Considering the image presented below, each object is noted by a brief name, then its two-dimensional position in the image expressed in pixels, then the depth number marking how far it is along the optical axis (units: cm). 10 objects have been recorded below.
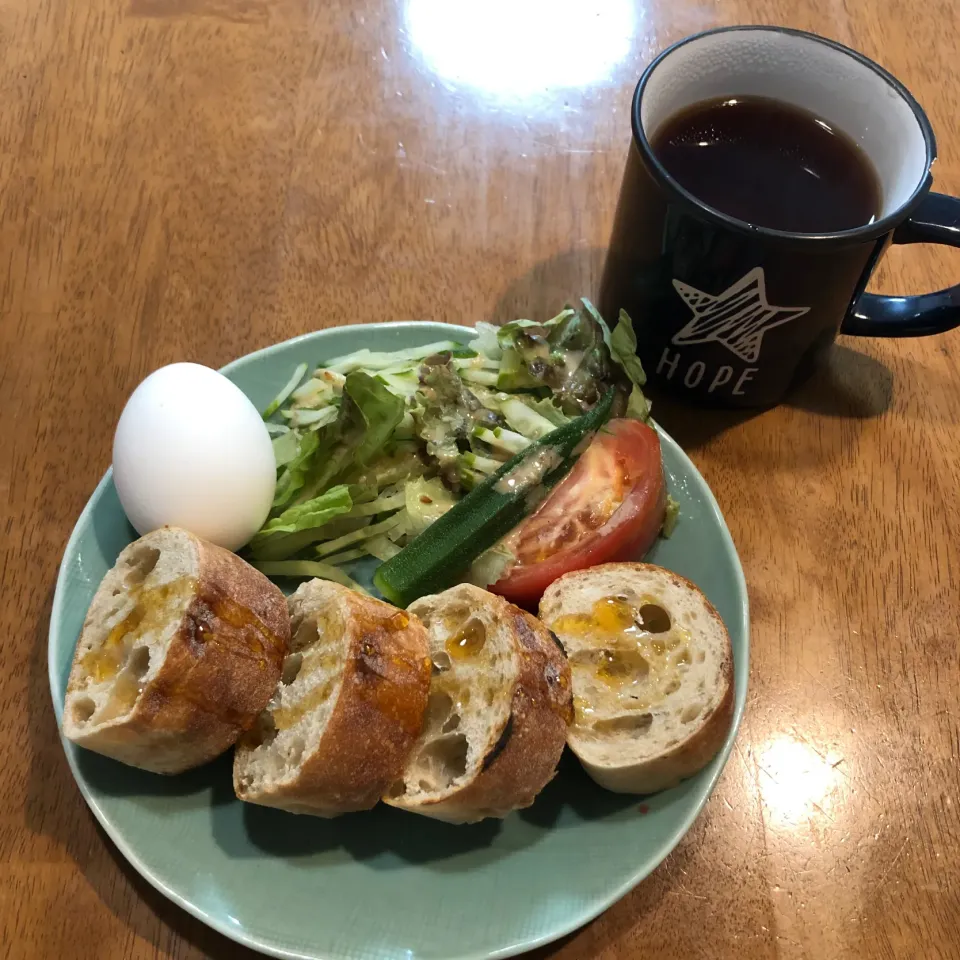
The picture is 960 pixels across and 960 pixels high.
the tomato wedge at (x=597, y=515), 37
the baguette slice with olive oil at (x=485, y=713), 32
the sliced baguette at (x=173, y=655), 32
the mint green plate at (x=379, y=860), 32
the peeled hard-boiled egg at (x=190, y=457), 35
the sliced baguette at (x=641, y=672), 33
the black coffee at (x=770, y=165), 36
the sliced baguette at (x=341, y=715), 32
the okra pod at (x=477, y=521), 37
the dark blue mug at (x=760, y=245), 34
